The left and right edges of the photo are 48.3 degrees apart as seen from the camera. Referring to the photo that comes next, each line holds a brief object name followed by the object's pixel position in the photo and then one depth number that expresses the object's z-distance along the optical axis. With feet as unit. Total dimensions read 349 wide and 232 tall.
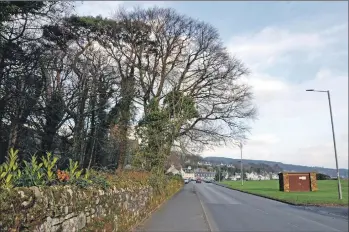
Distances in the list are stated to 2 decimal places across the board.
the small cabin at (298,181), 158.10
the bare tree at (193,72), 125.18
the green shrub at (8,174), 15.91
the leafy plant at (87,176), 26.84
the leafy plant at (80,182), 23.96
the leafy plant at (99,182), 28.78
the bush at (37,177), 17.24
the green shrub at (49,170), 21.06
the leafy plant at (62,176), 23.02
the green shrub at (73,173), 24.26
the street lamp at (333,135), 90.46
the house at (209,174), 641.32
